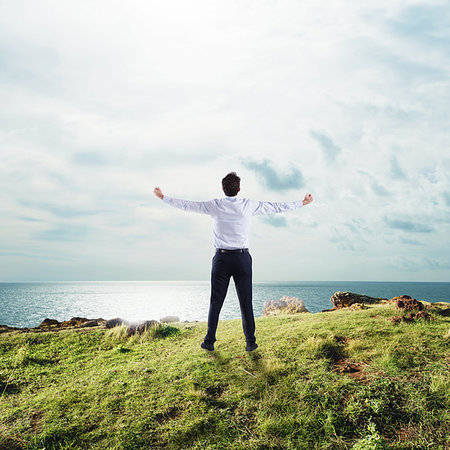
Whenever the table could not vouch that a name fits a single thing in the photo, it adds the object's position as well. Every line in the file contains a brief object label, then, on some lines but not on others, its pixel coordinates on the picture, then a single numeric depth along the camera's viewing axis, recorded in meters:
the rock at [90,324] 13.08
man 6.54
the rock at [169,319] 15.06
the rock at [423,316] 9.20
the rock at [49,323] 14.19
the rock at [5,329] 12.62
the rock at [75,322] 13.93
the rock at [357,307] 12.58
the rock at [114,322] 12.20
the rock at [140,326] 11.19
